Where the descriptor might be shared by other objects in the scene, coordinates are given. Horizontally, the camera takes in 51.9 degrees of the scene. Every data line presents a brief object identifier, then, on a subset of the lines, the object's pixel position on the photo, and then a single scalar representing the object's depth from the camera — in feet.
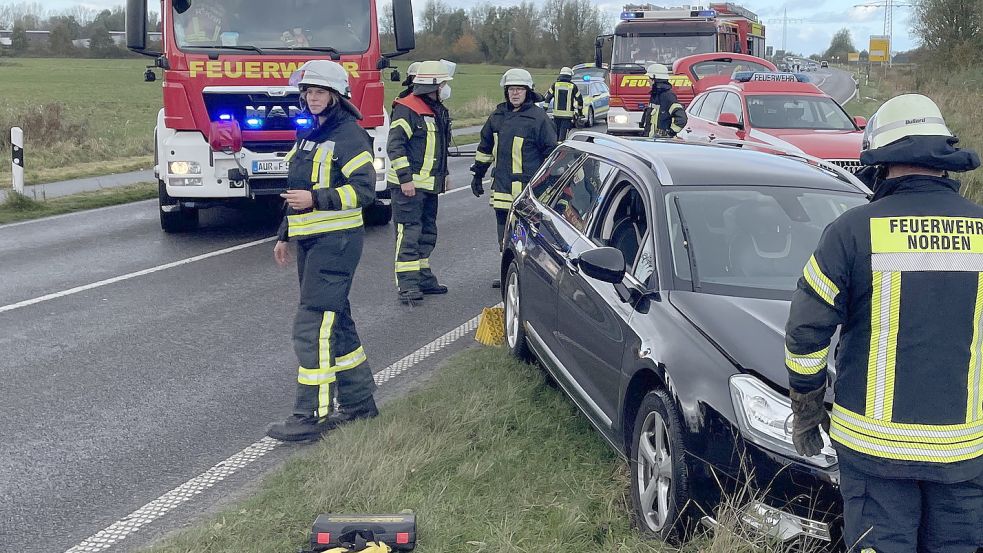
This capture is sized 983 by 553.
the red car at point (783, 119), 40.22
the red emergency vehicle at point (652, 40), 72.74
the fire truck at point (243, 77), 34.40
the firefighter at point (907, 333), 8.63
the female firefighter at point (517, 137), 27.68
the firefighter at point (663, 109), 45.37
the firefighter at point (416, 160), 26.86
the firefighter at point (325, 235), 17.10
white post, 44.06
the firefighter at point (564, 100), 56.59
